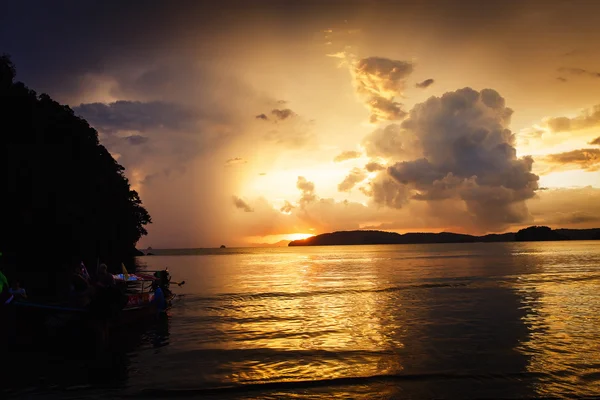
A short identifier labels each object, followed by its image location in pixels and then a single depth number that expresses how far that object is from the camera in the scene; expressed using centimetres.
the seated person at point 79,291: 2000
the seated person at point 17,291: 2192
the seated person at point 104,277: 2134
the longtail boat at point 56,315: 1892
